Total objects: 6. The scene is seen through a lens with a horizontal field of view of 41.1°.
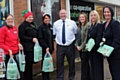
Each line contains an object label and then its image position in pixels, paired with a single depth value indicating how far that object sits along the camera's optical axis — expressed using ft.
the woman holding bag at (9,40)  11.25
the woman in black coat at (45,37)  12.67
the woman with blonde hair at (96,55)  10.82
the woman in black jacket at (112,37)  10.02
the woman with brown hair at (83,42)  12.72
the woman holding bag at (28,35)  12.19
